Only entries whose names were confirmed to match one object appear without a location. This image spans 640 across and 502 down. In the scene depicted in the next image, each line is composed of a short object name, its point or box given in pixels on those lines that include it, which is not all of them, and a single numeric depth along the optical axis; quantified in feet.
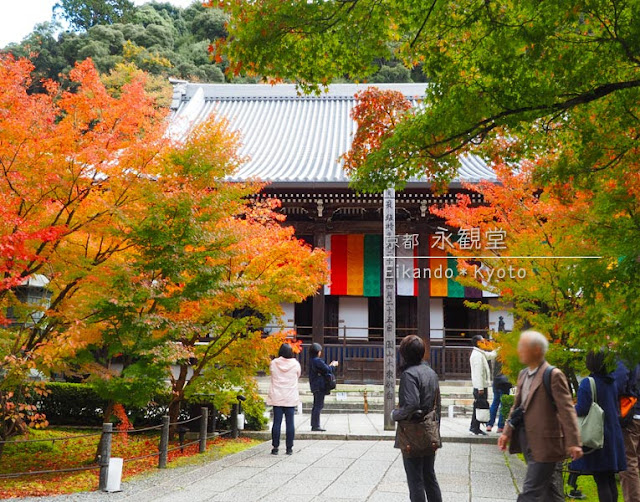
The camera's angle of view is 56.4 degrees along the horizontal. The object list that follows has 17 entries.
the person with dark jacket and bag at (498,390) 33.86
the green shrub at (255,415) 34.99
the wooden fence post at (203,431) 28.78
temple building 52.54
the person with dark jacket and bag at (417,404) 15.03
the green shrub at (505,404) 32.63
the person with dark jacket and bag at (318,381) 34.35
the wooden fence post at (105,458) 20.83
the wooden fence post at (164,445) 24.97
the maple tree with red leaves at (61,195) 22.18
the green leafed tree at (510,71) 14.75
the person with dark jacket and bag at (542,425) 12.62
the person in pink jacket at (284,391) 27.35
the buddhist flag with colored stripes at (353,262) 57.41
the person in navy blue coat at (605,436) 15.40
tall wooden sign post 35.76
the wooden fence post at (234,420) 33.63
